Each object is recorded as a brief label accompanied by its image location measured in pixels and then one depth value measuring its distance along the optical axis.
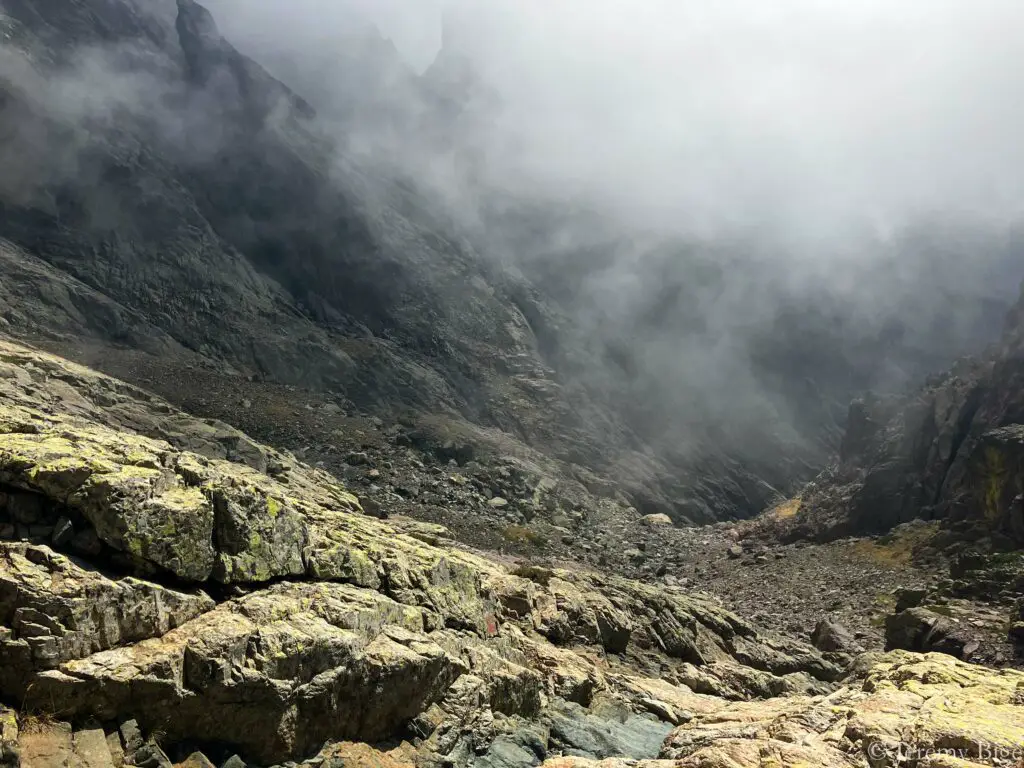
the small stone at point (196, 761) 11.61
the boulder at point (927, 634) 43.16
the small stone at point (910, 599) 55.62
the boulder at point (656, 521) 90.50
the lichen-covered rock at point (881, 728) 12.27
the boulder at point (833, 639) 45.06
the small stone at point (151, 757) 10.95
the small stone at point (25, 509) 12.55
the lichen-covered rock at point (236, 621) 11.45
